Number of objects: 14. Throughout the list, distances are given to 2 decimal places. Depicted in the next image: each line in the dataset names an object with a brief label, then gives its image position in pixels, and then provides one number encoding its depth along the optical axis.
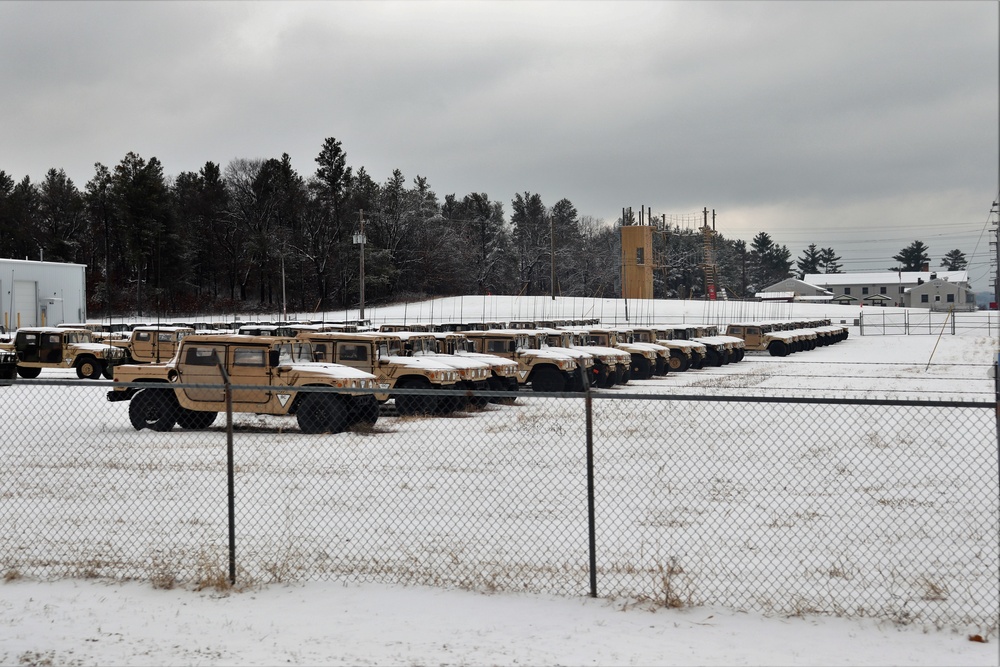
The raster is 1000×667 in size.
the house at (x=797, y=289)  129.50
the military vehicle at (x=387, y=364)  18.41
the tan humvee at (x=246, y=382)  15.65
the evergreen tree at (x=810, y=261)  163.25
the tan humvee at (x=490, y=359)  20.97
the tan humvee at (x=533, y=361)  22.56
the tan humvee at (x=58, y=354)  30.33
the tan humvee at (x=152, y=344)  32.31
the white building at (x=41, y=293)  56.62
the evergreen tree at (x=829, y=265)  165.88
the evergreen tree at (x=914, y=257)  152.25
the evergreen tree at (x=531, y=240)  108.88
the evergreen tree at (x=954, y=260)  172.00
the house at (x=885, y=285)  122.94
